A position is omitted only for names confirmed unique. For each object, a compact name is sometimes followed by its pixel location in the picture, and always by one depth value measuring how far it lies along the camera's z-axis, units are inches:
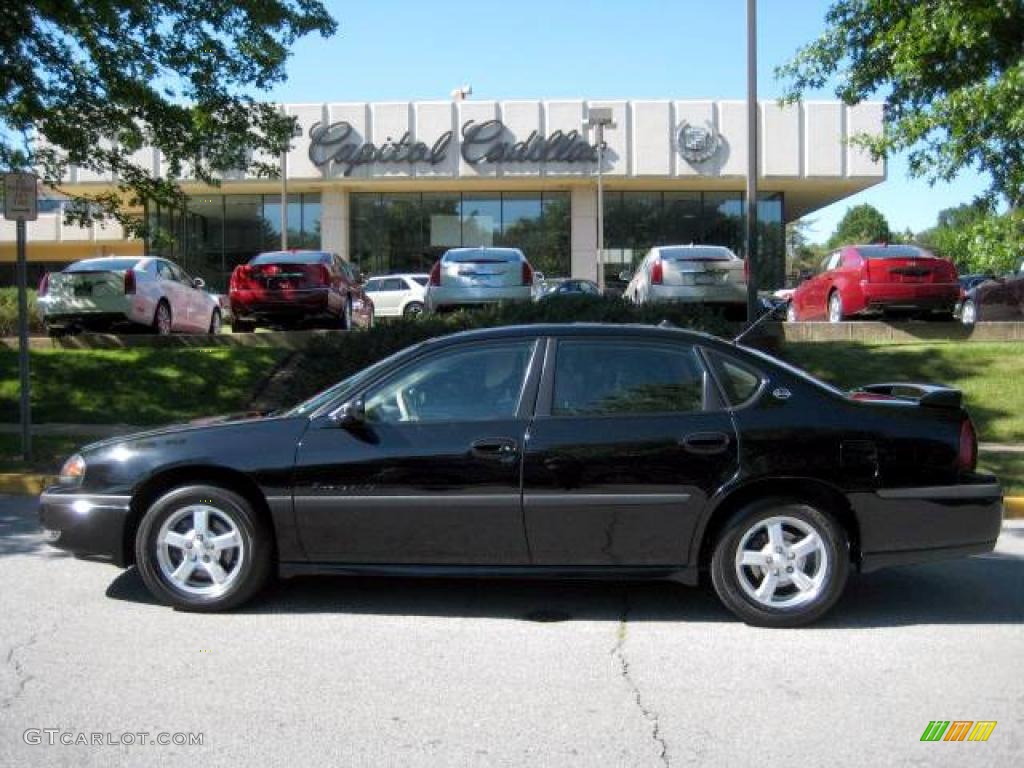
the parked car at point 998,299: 659.4
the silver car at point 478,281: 621.3
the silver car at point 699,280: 603.2
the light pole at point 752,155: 530.9
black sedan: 207.2
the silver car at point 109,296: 603.8
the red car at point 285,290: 634.2
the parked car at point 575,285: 990.0
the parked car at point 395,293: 1115.3
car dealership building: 1342.3
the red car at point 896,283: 598.2
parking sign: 386.3
